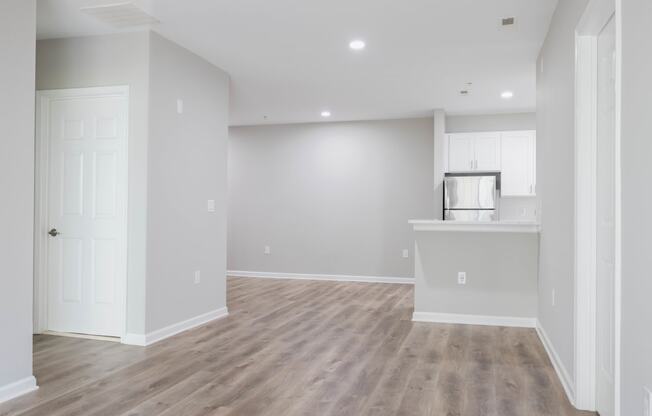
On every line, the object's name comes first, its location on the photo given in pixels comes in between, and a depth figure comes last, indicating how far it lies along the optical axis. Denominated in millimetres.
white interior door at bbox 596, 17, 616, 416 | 2438
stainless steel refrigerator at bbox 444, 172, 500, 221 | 7094
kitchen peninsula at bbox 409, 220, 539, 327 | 4832
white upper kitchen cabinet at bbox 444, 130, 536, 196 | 7066
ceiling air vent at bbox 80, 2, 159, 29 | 3641
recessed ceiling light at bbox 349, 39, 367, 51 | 4430
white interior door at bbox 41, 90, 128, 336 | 4223
